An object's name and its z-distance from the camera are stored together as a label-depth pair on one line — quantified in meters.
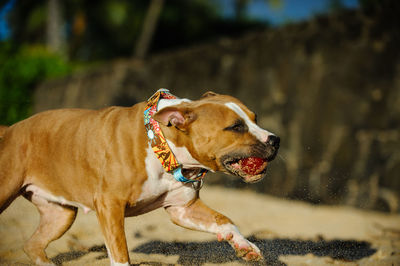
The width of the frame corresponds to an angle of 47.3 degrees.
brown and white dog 3.34
